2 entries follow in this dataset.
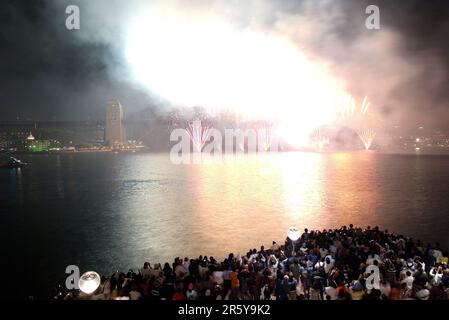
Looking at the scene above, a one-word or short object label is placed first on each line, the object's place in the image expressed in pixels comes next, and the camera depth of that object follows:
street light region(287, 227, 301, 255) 15.16
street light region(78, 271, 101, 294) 10.91
